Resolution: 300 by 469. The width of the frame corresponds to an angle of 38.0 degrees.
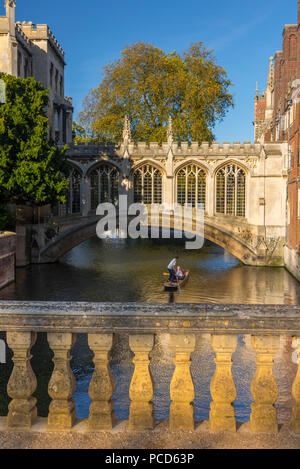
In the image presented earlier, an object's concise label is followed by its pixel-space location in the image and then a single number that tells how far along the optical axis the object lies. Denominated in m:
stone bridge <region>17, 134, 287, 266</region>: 31.42
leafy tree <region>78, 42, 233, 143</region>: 39.06
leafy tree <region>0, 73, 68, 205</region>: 25.22
